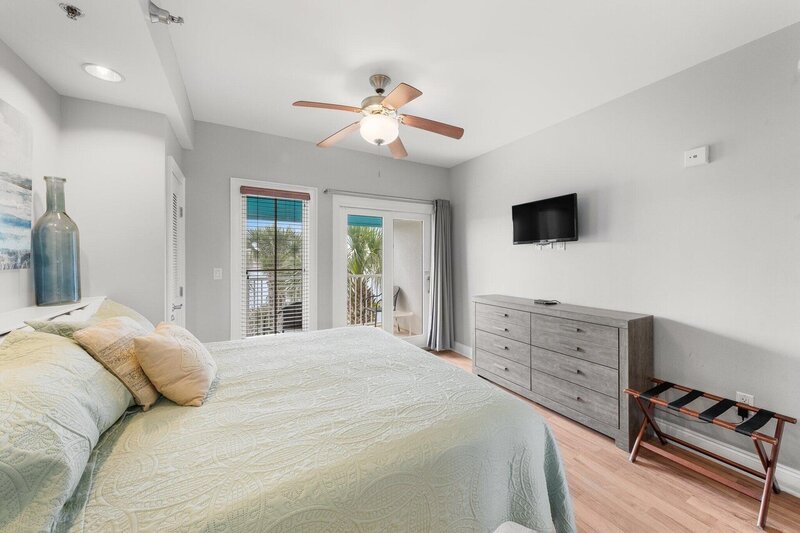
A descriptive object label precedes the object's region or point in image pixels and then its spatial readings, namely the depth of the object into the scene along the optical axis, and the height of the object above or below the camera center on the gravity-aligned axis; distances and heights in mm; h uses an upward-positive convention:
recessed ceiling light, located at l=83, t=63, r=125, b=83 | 1781 +1107
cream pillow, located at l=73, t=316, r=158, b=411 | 1157 -313
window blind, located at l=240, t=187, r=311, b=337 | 3420 +73
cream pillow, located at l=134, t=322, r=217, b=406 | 1242 -395
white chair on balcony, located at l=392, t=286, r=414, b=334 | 4457 -650
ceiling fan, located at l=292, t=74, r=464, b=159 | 2054 +1039
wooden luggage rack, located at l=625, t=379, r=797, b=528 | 1667 -898
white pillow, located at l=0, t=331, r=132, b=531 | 649 -372
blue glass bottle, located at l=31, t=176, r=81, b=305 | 1754 +93
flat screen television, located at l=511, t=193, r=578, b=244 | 2919 +447
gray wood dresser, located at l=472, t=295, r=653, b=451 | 2293 -747
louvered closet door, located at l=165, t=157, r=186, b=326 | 2467 +200
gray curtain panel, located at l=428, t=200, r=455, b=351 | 4391 -209
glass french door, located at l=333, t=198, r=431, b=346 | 3896 +1
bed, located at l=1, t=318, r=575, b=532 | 811 -572
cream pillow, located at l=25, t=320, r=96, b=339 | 1184 -217
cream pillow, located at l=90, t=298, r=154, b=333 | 1638 -230
